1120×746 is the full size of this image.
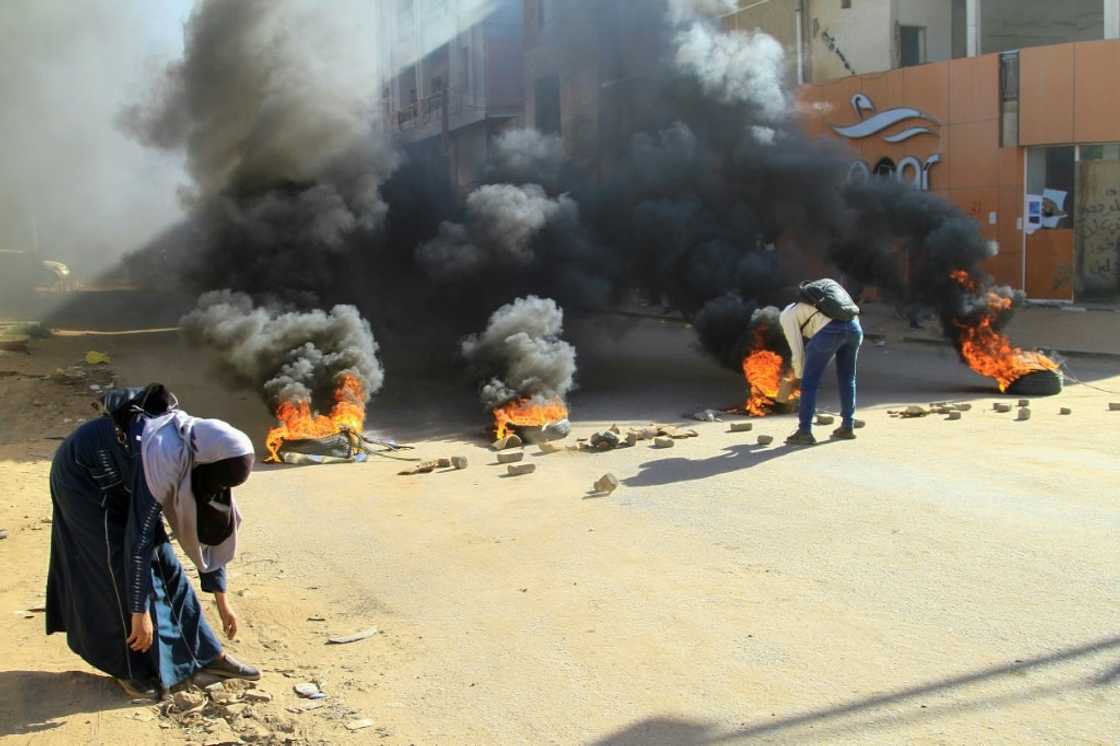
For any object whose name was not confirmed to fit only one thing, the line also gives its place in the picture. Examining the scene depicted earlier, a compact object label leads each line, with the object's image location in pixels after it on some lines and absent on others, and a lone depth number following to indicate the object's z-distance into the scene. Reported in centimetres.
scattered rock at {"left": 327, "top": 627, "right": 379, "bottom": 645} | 482
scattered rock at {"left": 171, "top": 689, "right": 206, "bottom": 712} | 404
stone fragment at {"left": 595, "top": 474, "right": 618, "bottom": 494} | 738
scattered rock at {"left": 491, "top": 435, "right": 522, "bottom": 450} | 984
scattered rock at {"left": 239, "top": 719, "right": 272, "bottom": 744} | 379
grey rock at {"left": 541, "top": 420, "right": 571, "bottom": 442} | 1001
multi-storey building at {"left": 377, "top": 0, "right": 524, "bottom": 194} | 3419
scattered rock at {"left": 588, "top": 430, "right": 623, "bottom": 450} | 918
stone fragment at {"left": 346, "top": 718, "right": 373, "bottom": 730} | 387
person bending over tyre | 868
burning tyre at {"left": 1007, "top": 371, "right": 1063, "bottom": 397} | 1159
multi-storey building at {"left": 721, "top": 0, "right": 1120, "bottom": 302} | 1941
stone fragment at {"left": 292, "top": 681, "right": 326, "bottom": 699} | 419
